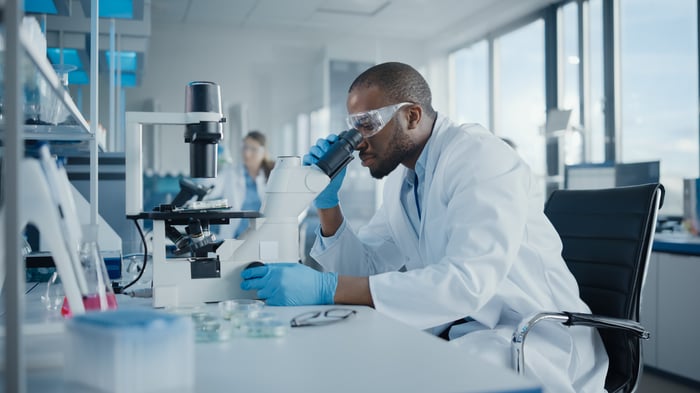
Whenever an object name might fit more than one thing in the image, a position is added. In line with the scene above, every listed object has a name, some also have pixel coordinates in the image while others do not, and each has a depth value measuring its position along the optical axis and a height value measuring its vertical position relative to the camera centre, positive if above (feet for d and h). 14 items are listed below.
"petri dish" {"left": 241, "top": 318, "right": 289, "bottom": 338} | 2.97 -0.66
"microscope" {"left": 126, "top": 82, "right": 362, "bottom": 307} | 3.91 -0.09
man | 3.87 -0.38
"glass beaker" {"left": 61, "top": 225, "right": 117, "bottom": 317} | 2.80 -0.37
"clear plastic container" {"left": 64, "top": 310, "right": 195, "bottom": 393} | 1.87 -0.50
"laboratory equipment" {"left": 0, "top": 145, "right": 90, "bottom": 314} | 2.31 -0.05
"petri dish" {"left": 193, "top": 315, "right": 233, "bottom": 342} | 2.88 -0.66
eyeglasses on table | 3.22 -0.68
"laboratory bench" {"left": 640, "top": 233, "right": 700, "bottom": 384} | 8.48 -1.68
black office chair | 4.08 -0.54
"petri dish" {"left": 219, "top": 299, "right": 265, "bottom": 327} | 3.16 -0.64
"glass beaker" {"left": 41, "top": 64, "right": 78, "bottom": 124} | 3.93 +0.70
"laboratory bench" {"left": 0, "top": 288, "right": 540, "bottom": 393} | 2.22 -0.70
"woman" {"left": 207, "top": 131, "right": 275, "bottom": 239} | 15.37 +0.66
